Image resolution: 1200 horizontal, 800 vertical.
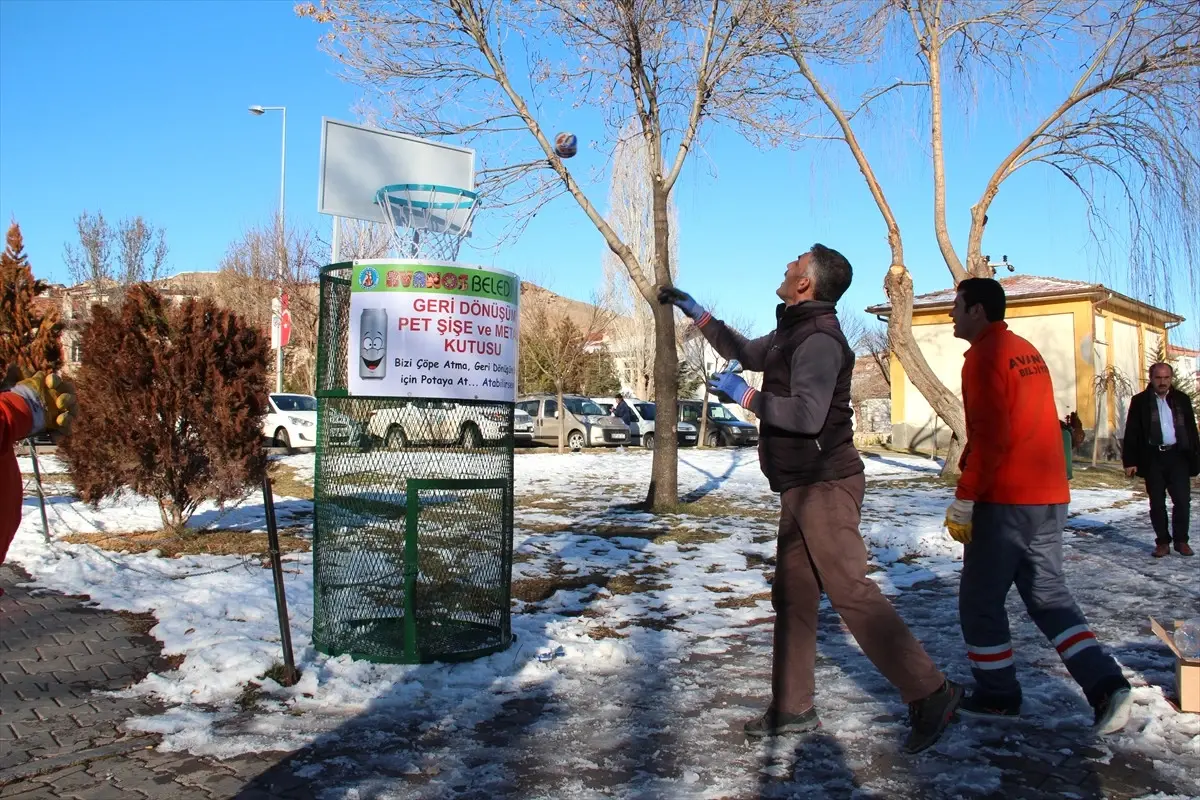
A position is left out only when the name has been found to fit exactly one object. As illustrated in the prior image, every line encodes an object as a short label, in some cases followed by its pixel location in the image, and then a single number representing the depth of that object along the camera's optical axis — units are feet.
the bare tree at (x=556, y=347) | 94.53
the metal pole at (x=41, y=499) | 26.57
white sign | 16.06
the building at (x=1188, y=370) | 82.75
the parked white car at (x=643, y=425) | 94.17
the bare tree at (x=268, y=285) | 100.32
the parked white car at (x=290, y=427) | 72.18
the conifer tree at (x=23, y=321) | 31.45
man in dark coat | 27.84
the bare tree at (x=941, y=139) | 36.35
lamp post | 99.19
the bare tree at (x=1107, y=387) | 81.46
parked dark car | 97.19
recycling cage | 16.65
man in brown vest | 12.19
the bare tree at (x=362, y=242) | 89.58
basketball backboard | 23.26
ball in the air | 37.27
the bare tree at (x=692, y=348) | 127.05
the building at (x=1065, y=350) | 83.87
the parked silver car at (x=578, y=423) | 87.61
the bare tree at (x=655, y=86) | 35.45
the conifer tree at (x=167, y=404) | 26.11
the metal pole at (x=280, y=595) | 15.23
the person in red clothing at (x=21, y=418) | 10.46
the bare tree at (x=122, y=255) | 106.52
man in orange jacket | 13.08
